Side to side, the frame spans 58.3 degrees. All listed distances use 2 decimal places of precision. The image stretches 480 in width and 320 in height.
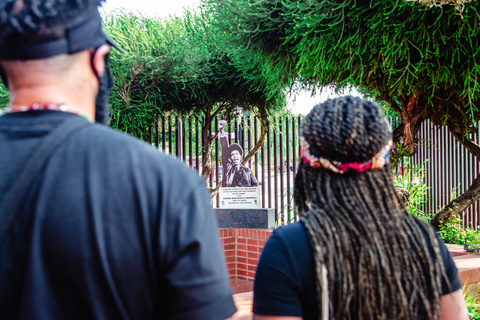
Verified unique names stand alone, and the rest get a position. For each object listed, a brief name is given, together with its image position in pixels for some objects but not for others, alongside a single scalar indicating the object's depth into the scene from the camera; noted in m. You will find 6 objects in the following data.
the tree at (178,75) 7.93
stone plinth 5.84
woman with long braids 1.18
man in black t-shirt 0.80
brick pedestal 5.46
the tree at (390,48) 4.03
